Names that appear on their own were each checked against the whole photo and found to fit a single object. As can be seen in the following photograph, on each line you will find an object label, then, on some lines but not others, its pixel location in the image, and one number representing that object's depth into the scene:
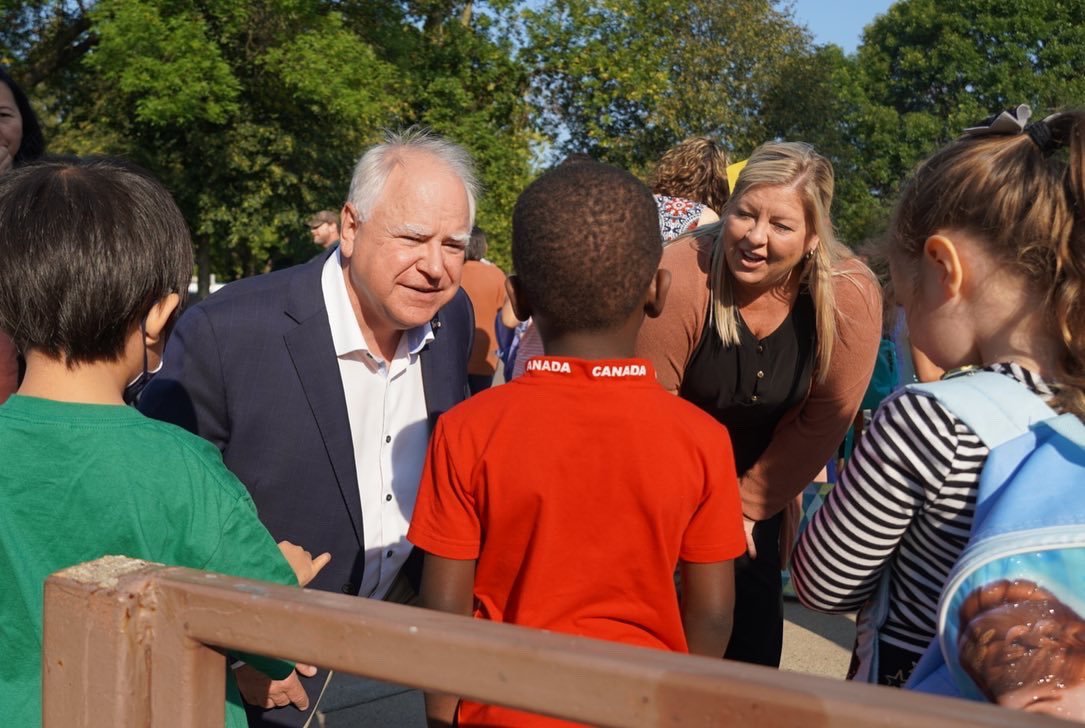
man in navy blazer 2.50
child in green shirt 1.64
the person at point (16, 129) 3.10
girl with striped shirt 1.55
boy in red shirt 1.78
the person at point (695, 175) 4.50
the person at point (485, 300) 6.85
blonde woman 3.01
